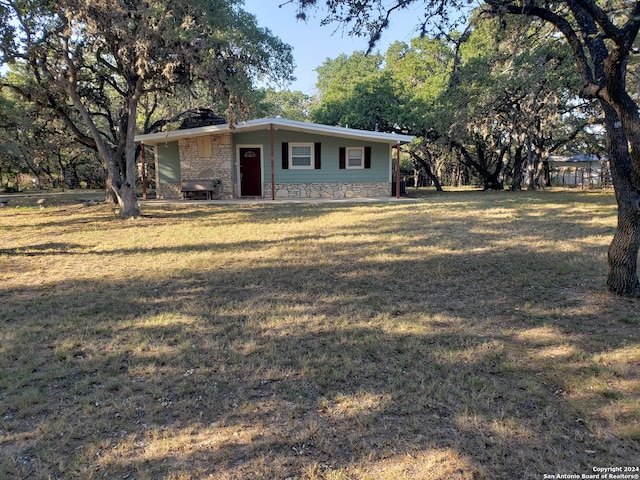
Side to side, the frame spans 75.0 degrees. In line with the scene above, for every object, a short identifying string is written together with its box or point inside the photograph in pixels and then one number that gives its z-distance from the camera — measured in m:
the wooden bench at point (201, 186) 16.34
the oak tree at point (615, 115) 3.71
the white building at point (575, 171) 27.87
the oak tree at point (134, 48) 9.05
